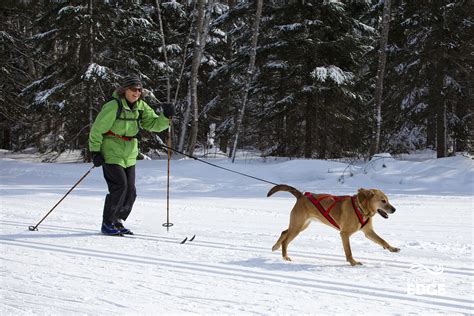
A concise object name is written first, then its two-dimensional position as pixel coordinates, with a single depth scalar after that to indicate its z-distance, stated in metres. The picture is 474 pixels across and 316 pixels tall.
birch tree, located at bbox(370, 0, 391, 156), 15.55
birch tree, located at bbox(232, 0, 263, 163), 16.52
